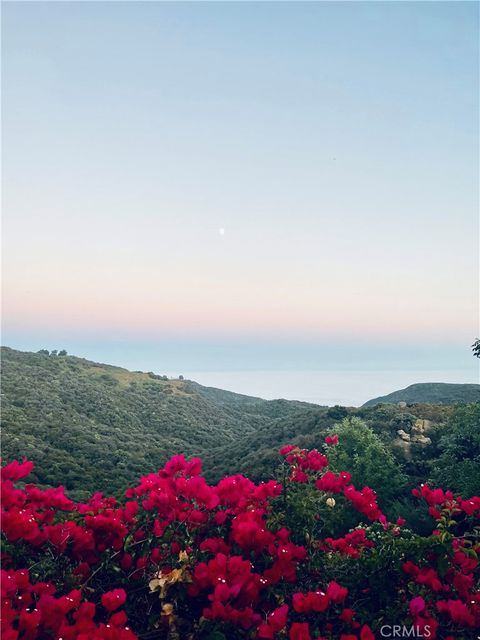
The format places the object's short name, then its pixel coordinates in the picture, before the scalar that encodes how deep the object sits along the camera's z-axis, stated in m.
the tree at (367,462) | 12.27
